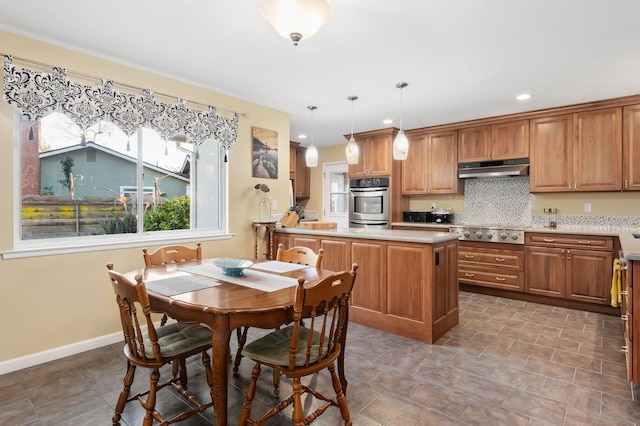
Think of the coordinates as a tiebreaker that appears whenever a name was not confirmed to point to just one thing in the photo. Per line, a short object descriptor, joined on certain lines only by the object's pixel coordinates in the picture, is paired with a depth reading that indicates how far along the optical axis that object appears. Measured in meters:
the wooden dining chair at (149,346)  1.58
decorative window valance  2.40
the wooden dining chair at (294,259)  2.40
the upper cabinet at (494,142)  4.46
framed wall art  4.04
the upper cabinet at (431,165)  5.06
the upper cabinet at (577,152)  3.87
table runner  1.89
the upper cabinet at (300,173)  6.49
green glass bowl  2.14
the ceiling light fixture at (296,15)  1.60
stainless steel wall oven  5.46
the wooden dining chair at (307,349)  1.53
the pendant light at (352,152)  3.41
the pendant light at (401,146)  3.13
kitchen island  2.94
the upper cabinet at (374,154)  5.43
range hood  4.43
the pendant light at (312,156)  3.57
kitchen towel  3.20
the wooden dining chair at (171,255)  2.50
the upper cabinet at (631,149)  3.75
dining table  1.52
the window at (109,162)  2.55
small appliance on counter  5.24
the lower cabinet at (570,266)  3.68
